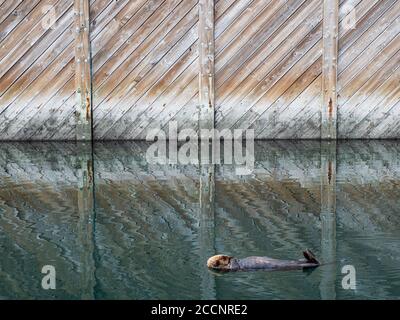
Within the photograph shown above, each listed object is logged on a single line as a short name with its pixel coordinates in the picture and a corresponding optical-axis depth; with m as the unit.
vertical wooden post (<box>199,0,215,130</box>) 18.64
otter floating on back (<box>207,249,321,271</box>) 8.47
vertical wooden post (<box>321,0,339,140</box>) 18.72
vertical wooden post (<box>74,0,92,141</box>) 18.58
